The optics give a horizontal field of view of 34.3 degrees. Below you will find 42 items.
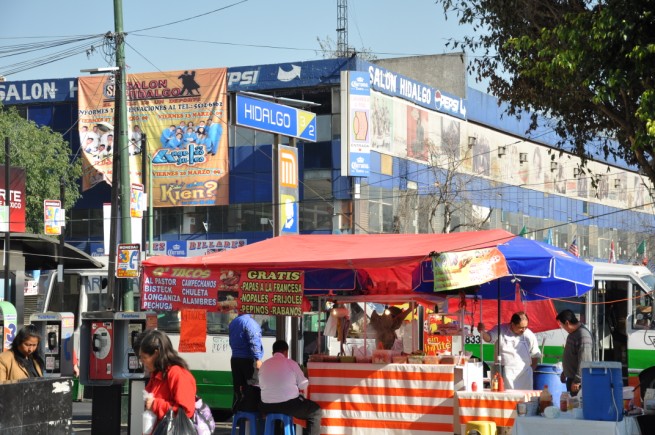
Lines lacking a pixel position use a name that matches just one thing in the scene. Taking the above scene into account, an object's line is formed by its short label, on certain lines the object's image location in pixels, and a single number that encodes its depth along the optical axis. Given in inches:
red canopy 476.4
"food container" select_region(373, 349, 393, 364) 506.3
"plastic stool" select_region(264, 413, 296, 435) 478.3
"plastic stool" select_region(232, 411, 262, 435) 493.7
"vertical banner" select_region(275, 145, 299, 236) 929.5
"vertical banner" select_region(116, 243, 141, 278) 875.4
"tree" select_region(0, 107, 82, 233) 1744.6
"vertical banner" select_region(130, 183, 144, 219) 1042.7
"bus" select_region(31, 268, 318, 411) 741.3
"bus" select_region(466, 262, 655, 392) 794.2
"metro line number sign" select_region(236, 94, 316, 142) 878.4
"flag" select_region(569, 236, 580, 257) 1325.5
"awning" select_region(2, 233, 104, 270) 775.1
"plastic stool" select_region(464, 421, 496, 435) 450.6
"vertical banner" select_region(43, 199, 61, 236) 1230.9
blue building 1761.8
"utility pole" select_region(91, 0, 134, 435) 871.1
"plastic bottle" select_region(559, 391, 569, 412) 413.4
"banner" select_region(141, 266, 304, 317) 509.7
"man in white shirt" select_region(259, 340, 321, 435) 479.8
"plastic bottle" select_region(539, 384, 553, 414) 416.2
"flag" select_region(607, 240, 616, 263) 2277.1
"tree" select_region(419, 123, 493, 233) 1861.5
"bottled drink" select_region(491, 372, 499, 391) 489.5
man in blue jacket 574.6
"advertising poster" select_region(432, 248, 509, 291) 454.3
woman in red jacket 328.2
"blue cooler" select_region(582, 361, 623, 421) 387.2
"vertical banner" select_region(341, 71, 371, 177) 1739.7
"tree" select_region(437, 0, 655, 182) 482.3
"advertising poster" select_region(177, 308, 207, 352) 578.2
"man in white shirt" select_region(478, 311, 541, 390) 535.5
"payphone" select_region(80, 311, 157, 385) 564.1
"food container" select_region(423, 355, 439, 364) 497.4
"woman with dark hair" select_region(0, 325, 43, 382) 443.8
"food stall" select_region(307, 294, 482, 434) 491.2
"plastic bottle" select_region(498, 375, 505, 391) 485.1
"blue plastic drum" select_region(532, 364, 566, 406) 540.7
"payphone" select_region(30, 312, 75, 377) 690.2
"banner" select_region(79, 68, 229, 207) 1823.3
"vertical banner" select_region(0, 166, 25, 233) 1324.6
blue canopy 482.0
